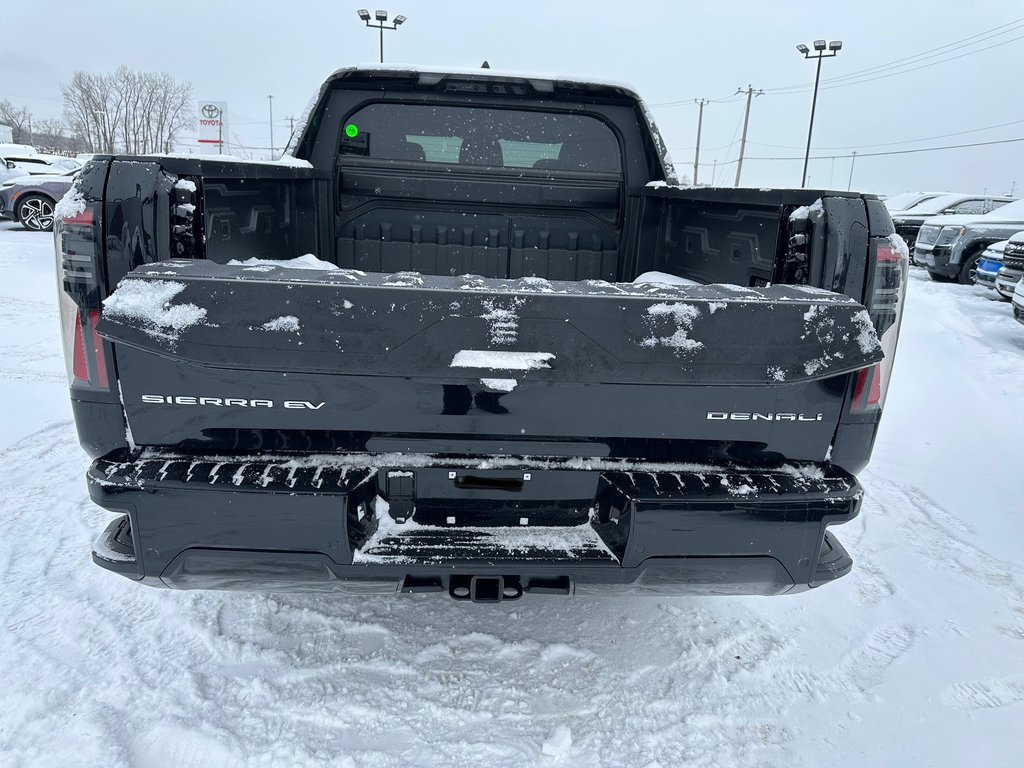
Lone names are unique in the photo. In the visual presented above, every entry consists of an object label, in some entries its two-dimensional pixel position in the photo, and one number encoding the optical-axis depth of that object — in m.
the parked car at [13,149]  22.29
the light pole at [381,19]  27.58
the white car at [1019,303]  8.67
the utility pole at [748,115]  50.44
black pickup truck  1.79
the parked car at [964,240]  13.40
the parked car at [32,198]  14.86
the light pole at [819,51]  27.61
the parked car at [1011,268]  10.12
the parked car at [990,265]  11.67
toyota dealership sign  21.44
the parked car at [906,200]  19.55
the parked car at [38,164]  18.28
